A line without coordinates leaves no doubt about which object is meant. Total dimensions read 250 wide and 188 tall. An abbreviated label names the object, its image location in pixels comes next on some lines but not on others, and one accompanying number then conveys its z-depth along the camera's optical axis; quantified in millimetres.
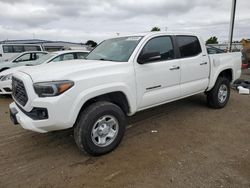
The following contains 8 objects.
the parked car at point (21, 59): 8922
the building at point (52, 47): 22597
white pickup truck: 2879
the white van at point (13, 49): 13736
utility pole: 12878
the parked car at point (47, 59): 6887
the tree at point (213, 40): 48312
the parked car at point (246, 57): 13920
